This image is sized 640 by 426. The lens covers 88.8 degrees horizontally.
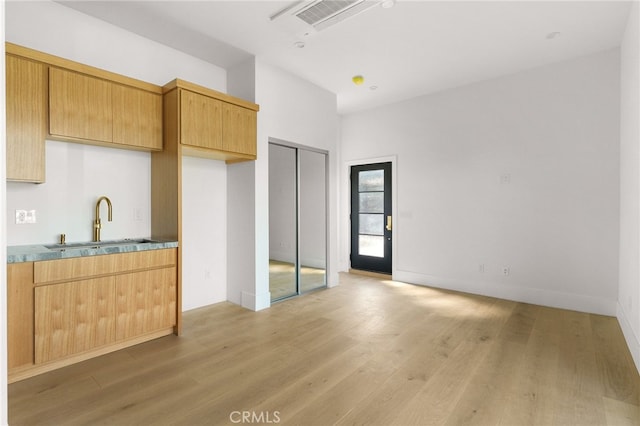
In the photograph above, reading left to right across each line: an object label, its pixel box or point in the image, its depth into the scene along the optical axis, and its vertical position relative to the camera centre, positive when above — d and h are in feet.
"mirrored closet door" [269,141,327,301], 14.42 -0.40
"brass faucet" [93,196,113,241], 10.32 -0.36
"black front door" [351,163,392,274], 19.33 -0.37
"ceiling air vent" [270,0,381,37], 9.39 +6.02
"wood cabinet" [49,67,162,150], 8.93 +3.00
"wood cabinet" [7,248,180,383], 7.80 -2.57
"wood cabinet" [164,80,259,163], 10.80 +3.19
